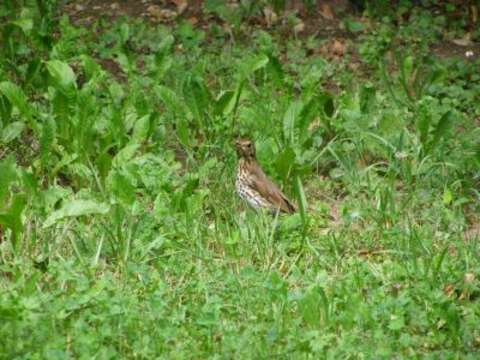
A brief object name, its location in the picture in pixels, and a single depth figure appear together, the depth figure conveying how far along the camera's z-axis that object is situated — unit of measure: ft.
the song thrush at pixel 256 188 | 48.49
